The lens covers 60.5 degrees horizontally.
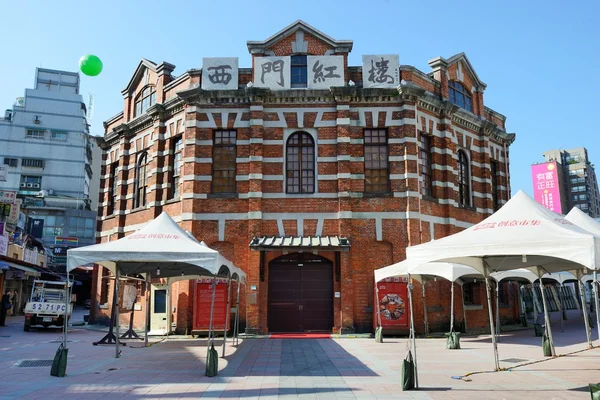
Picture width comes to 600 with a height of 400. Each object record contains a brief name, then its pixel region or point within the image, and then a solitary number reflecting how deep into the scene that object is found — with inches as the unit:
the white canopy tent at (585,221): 568.2
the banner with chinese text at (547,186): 2706.7
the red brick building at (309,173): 784.3
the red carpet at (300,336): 742.5
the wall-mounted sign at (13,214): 1346.0
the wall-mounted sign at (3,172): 1202.1
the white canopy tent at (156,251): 471.5
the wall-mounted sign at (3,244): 1218.0
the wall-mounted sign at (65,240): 2061.1
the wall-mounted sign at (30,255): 1569.6
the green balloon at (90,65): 767.7
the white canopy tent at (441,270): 636.1
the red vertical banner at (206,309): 767.7
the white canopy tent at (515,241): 366.3
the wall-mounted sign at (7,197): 1351.9
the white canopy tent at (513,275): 750.5
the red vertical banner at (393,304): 760.3
